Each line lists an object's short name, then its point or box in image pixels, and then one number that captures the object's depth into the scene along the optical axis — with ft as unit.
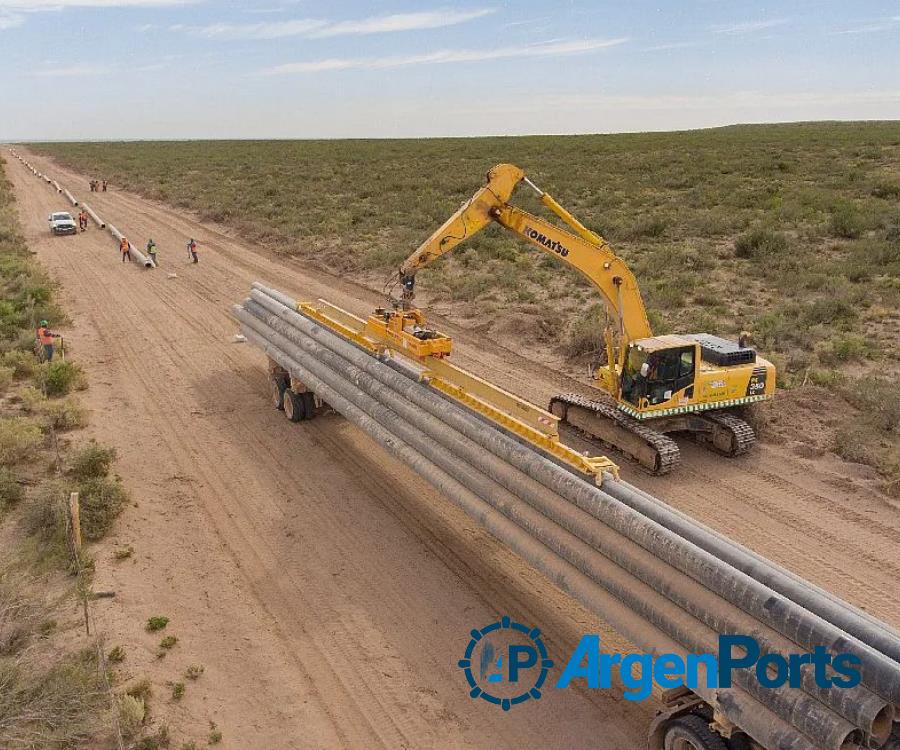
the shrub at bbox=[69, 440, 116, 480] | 40.78
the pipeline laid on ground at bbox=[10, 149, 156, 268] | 102.12
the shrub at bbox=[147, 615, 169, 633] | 29.76
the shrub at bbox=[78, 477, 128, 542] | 36.01
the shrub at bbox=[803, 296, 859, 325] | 65.92
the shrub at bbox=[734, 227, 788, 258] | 88.94
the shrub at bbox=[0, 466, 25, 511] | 37.93
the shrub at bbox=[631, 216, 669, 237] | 103.45
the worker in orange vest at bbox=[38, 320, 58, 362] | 57.21
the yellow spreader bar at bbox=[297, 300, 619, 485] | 28.02
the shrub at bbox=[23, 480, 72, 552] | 34.96
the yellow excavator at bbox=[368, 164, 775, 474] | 42.22
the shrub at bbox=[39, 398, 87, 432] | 48.06
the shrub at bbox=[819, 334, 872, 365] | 57.77
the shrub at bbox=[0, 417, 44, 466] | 41.81
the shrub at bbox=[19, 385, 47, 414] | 49.88
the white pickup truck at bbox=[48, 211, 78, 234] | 126.52
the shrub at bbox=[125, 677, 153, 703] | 26.04
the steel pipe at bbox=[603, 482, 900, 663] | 19.48
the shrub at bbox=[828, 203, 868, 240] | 95.09
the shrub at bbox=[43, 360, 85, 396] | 53.52
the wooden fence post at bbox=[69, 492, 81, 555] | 33.10
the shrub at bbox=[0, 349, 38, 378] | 56.29
